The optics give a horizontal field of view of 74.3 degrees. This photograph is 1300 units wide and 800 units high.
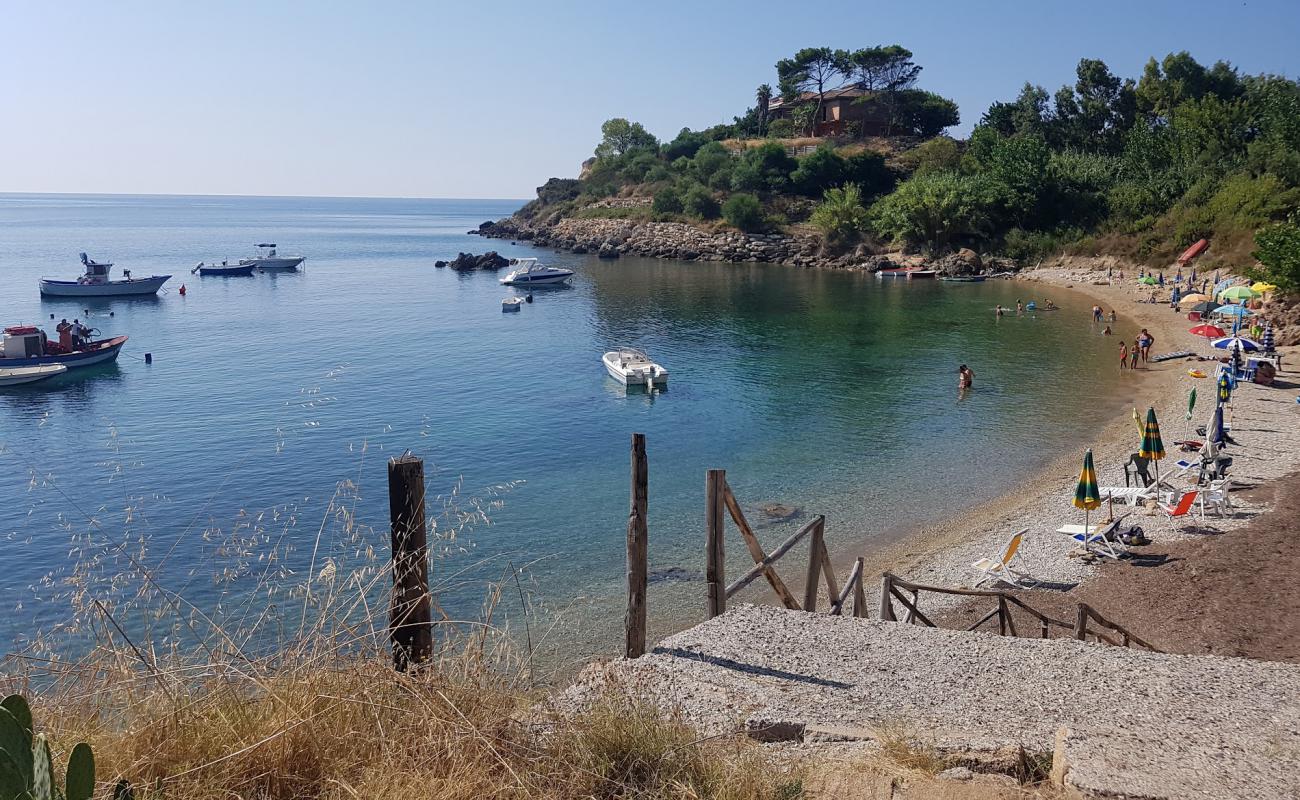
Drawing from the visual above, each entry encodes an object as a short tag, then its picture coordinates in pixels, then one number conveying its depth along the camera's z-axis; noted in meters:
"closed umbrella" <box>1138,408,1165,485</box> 17.28
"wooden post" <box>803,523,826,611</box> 10.77
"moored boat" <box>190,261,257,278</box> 77.00
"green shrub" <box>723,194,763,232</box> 85.56
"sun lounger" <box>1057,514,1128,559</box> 16.33
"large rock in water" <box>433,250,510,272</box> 83.75
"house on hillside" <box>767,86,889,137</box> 103.62
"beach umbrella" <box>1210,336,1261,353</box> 29.09
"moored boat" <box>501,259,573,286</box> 68.81
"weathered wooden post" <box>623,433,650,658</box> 8.15
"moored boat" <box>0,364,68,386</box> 33.31
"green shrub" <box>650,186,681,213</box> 93.38
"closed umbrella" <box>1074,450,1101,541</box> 15.51
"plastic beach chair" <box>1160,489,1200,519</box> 17.30
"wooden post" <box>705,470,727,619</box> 8.82
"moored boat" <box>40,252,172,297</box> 57.56
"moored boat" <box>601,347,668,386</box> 33.53
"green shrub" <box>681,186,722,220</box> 90.50
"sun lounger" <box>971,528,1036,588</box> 15.73
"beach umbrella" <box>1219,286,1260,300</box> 31.98
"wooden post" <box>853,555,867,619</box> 12.09
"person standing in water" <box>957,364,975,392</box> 32.22
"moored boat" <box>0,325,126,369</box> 34.53
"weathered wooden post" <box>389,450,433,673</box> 6.07
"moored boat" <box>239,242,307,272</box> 80.31
